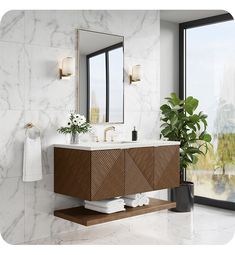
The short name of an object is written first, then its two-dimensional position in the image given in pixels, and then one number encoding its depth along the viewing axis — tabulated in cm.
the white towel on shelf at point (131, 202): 436
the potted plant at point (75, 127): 418
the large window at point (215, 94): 541
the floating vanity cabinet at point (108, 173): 387
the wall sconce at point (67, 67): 422
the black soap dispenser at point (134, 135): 484
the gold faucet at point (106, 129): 467
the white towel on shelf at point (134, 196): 438
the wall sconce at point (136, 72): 491
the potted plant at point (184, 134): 524
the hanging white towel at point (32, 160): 394
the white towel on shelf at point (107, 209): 408
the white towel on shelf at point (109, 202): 408
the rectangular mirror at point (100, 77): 447
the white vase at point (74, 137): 420
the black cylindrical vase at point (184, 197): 524
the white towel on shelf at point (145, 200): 449
